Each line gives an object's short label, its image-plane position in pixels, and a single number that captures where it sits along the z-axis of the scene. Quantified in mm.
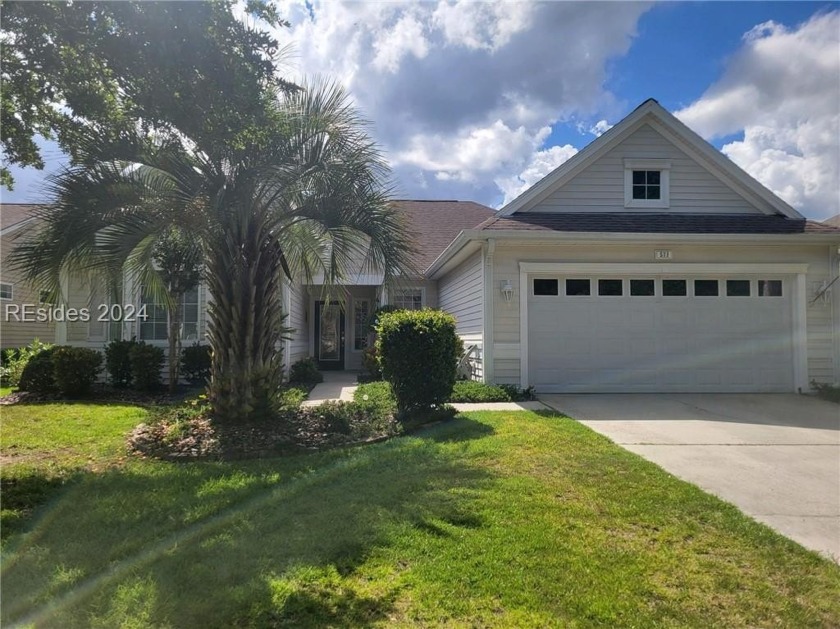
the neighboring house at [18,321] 15391
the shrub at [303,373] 13516
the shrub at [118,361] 11406
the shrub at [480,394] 9422
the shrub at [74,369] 10289
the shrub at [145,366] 11146
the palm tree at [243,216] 5793
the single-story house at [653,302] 10305
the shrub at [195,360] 11992
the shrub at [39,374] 10484
